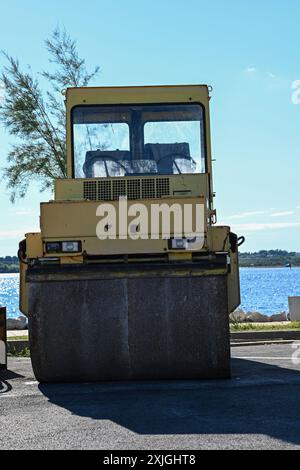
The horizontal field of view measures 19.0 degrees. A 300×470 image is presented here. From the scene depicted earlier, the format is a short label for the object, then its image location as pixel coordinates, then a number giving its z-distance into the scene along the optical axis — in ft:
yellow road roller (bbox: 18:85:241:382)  31.07
